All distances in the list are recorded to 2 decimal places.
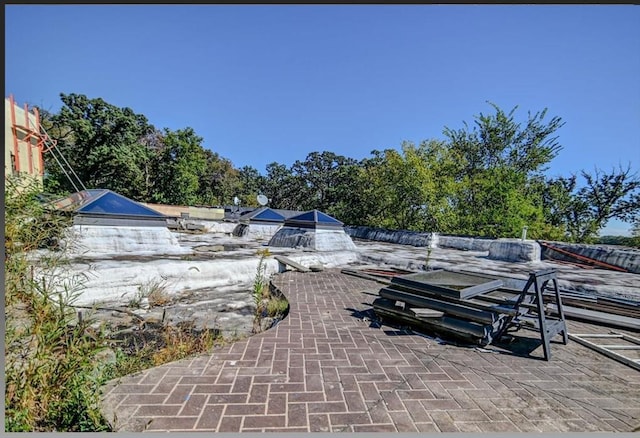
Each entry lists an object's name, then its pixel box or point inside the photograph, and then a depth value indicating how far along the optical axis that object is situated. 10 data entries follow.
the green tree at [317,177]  42.12
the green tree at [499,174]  16.75
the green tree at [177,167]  28.47
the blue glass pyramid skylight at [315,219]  11.54
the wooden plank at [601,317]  4.54
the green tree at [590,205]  20.62
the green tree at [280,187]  45.50
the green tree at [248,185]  43.47
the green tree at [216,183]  37.66
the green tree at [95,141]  23.23
